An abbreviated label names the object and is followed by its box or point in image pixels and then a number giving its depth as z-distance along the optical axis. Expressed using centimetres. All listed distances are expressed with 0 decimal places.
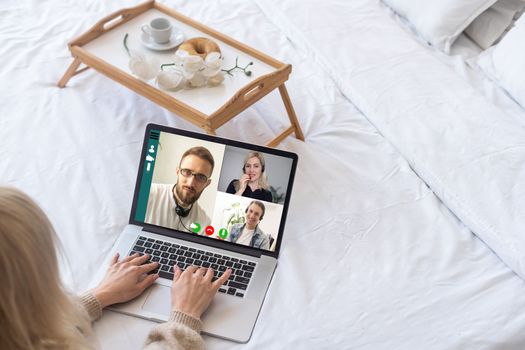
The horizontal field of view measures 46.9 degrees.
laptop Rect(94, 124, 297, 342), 133
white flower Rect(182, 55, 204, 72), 150
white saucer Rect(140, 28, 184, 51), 165
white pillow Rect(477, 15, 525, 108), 165
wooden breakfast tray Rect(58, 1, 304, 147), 148
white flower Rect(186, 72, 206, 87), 152
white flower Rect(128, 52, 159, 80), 153
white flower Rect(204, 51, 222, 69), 152
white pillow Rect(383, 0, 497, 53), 181
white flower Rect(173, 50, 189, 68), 154
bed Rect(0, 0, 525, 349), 125
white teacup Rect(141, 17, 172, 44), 164
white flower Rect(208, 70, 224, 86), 154
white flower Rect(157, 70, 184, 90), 151
